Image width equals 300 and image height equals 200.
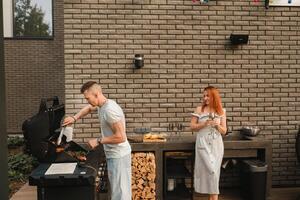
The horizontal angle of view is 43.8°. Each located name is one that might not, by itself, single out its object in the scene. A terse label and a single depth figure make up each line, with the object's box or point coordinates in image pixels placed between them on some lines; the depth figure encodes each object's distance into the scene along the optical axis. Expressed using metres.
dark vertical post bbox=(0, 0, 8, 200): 2.01
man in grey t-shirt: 3.70
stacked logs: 5.02
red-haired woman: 4.57
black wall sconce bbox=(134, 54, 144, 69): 5.45
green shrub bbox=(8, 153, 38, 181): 7.04
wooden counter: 5.07
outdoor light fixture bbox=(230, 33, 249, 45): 5.59
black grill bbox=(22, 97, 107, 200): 3.25
